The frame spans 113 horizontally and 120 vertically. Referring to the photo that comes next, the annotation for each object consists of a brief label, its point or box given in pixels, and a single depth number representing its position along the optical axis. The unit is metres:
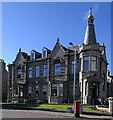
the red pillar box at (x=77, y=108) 13.05
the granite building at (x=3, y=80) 32.83
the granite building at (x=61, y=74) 21.81
